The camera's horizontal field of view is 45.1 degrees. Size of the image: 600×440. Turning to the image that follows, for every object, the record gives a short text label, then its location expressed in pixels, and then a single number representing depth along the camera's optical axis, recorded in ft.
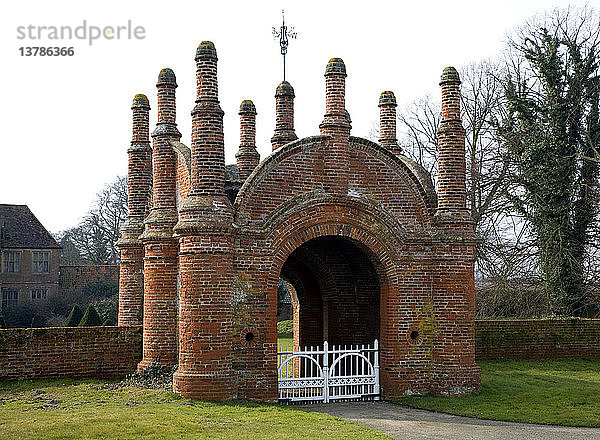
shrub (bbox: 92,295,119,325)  117.95
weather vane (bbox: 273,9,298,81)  61.16
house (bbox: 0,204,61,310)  140.97
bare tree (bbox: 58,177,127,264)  160.76
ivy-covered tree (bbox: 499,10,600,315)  83.46
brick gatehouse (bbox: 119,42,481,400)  44.83
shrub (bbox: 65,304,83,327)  110.34
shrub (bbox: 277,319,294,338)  117.19
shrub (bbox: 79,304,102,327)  94.82
